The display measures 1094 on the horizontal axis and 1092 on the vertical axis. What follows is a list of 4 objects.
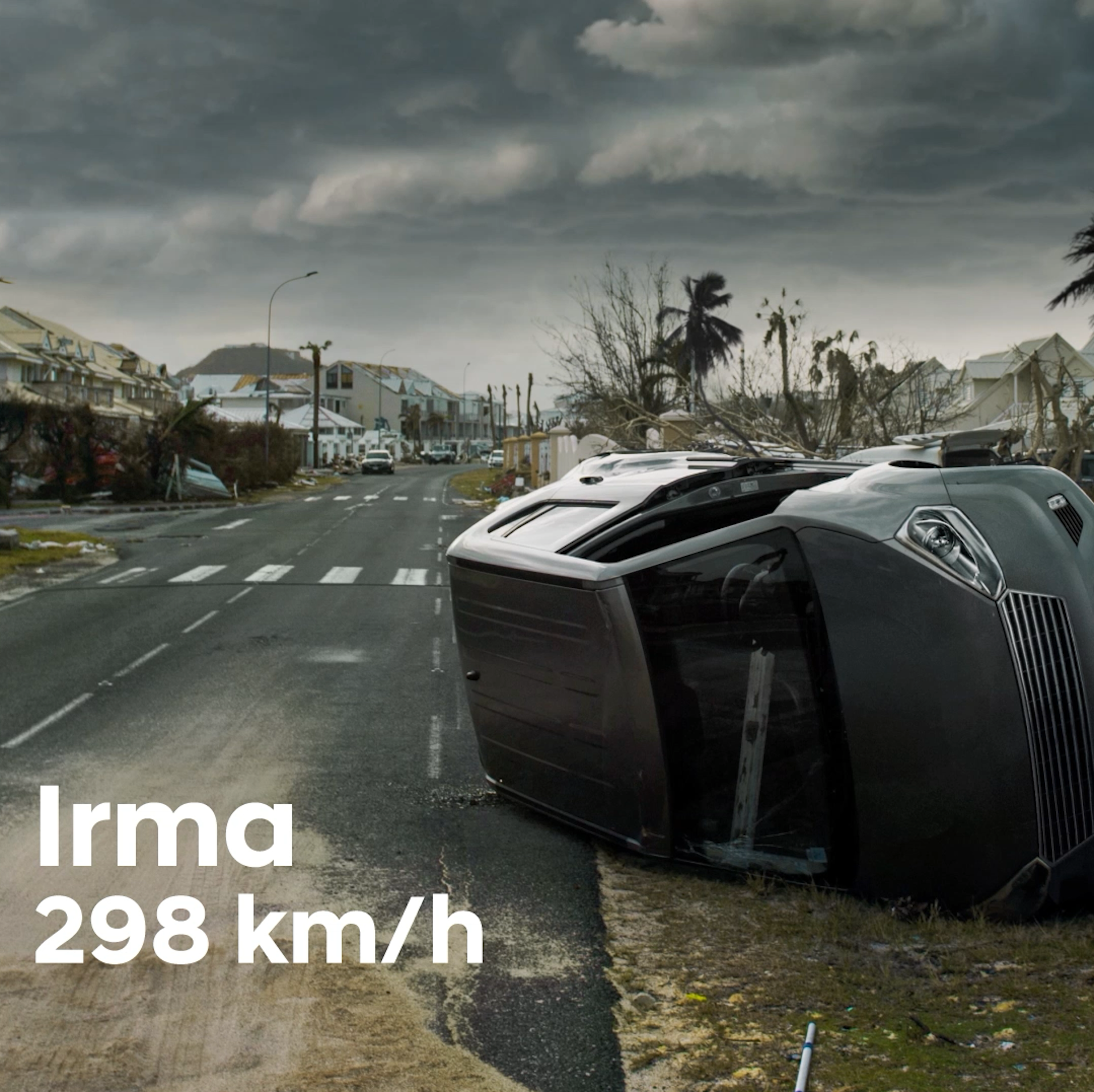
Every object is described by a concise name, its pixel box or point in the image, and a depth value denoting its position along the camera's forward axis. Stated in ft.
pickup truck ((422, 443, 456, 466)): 401.90
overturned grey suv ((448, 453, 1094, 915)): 17.04
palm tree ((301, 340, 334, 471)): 280.76
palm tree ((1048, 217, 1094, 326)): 97.58
